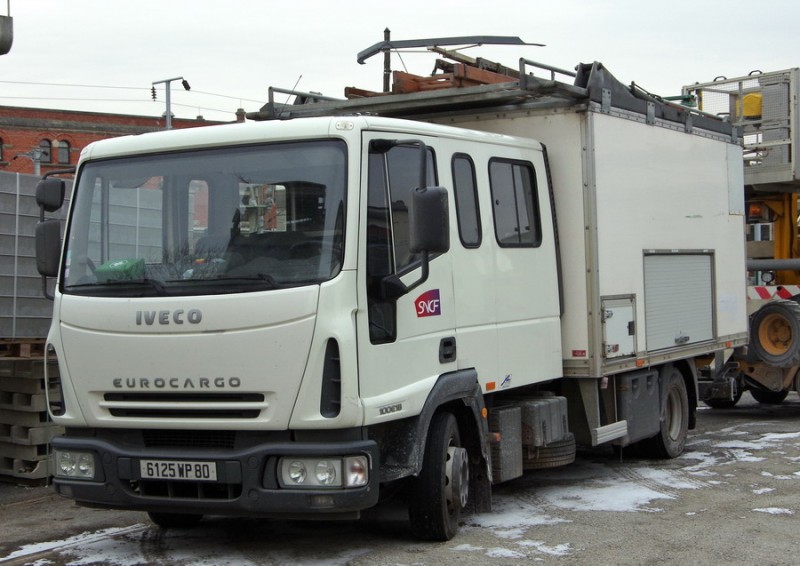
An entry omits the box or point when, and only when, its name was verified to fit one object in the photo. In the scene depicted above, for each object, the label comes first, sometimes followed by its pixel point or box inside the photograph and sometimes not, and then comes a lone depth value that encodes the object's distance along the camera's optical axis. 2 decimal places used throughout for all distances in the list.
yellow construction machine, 13.59
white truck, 6.48
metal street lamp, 38.67
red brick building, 62.47
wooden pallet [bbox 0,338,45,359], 9.77
